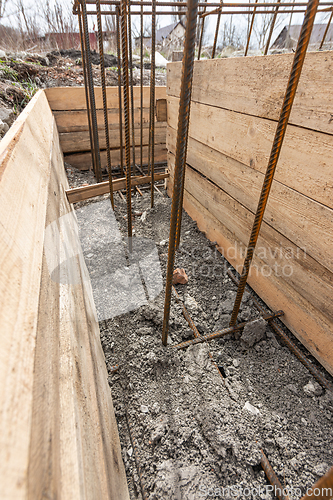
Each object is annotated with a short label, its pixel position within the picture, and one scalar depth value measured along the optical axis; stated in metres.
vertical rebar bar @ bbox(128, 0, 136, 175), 2.03
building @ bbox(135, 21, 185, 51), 15.45
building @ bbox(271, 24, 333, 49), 17.49
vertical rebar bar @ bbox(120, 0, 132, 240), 1.46
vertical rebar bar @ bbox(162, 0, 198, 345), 0.71
